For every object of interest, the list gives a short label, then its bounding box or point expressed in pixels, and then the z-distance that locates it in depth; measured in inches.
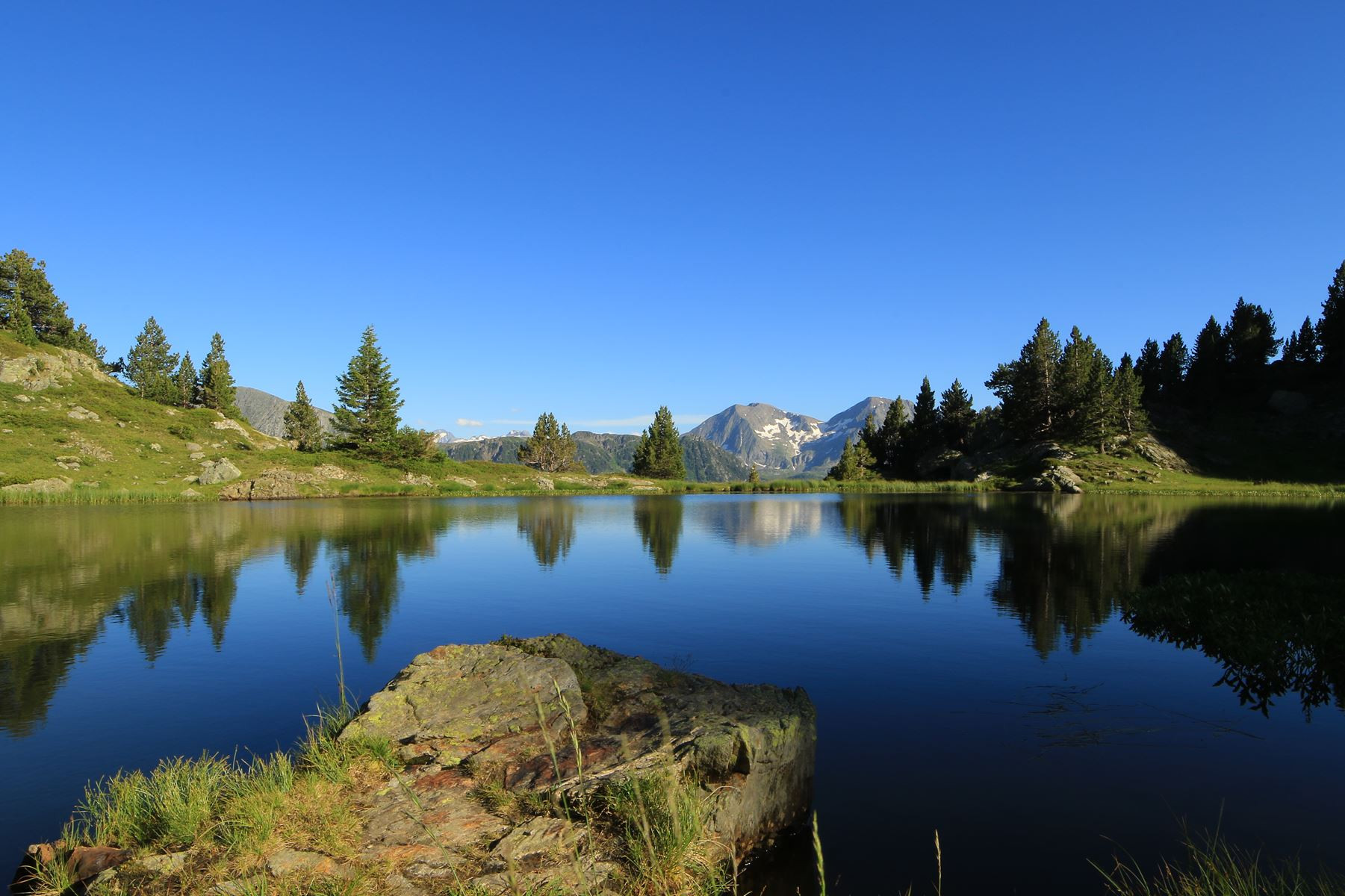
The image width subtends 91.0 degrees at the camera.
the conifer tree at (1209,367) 5846.5
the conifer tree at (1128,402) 5162.4
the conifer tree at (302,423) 6077.8
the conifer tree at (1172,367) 6102.4
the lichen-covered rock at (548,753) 312.0
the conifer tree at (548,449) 6820.9
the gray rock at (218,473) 3454.7
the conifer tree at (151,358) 6501.0
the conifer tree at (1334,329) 5423.2
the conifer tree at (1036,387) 5374.0
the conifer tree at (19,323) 4247.0
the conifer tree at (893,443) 6461.6
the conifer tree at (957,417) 6131.9
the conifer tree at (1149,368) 6254.9
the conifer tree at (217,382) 5629.9
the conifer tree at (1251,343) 5743.1
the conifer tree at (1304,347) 5738.2
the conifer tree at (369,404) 4626.0
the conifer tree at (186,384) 5724.9
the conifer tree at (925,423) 6240.2
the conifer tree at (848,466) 6230.3
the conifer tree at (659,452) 6884.8
